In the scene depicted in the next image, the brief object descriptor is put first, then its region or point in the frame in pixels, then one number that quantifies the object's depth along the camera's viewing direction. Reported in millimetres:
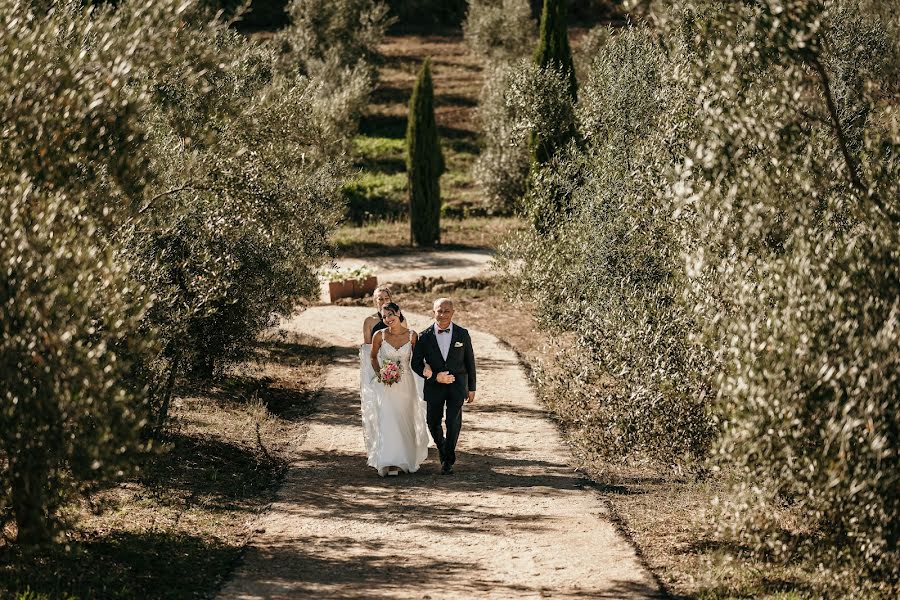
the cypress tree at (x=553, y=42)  30453
